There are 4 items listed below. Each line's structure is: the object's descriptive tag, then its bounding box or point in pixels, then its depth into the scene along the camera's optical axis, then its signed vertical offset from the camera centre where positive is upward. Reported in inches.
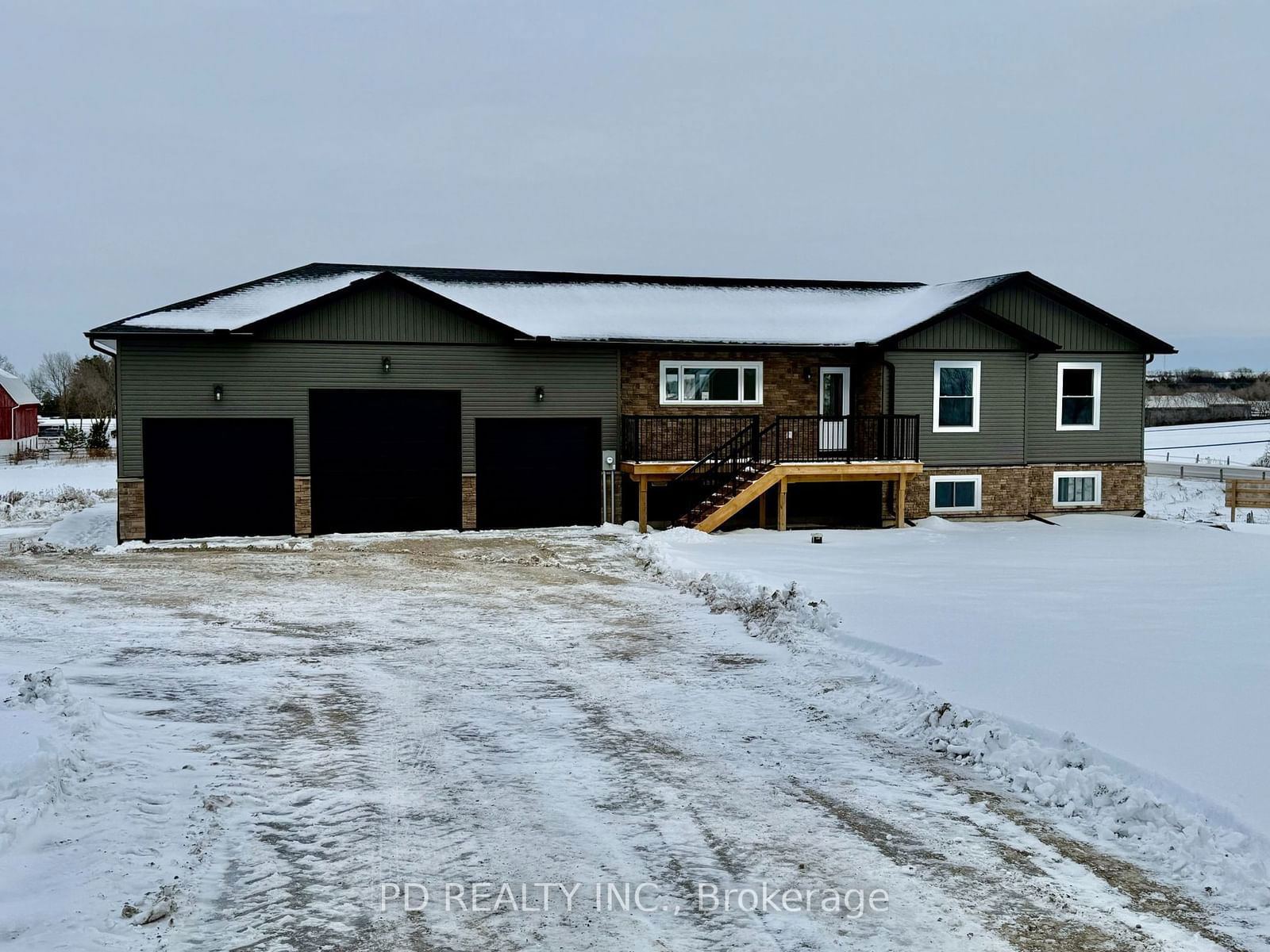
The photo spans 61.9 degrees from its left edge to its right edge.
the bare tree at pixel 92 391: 3580.2 +182.7
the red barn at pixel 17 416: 2158.0 +62.9
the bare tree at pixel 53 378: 3993.6 +325.7
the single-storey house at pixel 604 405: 820.6 +35.0
